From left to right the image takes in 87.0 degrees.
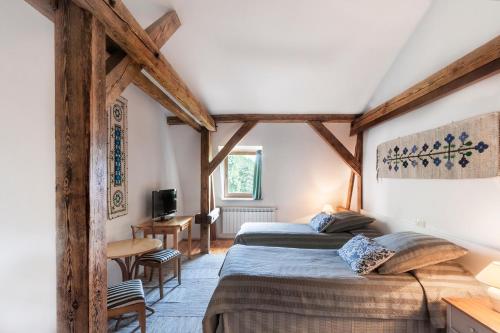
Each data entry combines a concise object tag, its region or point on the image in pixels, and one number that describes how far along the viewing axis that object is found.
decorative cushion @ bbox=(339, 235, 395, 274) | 2.07
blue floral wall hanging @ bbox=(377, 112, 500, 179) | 1.86
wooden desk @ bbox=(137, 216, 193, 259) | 3.43
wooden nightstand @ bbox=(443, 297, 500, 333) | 1.43
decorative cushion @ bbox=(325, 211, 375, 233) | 3.39
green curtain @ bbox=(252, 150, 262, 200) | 5.08
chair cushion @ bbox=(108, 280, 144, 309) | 1.99
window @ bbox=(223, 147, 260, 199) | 5.23
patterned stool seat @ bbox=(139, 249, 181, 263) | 2.87
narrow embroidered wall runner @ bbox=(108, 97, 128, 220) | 2.96
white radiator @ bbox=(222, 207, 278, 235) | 5.01
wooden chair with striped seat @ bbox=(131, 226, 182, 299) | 2.85
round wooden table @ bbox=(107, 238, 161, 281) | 2.47
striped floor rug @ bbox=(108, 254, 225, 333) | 2.37
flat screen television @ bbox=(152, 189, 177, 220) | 3.72
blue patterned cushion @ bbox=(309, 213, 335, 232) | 3.44
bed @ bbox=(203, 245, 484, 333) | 1.86
